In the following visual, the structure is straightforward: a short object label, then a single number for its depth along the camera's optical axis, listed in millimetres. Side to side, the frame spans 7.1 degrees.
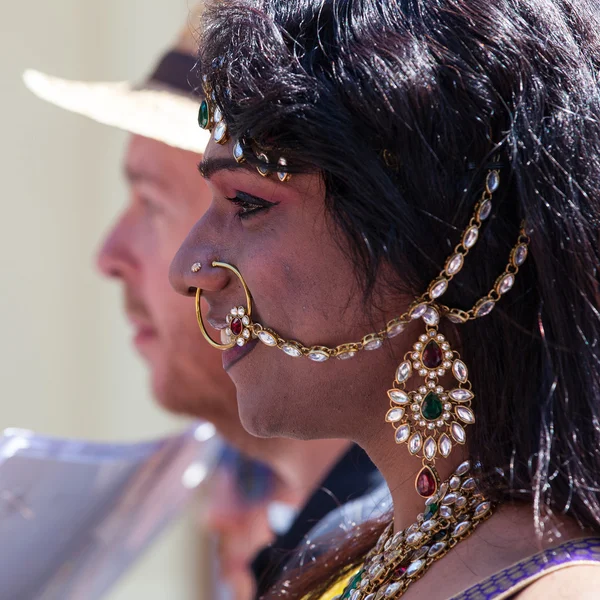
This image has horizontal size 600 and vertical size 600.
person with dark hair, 2218
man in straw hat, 2688
